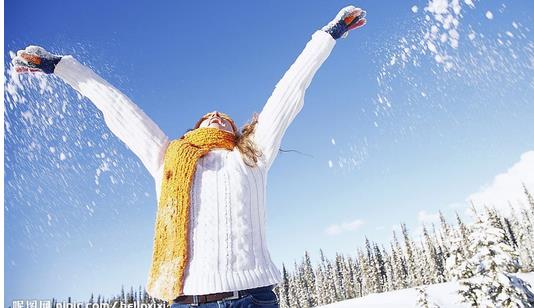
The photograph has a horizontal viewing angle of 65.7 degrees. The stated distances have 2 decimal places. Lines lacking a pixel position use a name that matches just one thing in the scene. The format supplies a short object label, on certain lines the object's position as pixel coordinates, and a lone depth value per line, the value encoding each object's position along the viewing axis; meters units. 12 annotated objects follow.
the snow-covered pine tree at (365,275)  76.81
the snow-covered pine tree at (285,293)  76.88
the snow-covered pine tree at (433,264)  71.88
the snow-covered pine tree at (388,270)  74.94
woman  1.90
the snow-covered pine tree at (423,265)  72.31
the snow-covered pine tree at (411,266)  72.94
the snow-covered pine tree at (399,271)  73.19
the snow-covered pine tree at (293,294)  78.00
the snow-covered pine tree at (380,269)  76.12
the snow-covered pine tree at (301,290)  77.50
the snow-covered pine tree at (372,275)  75.50
